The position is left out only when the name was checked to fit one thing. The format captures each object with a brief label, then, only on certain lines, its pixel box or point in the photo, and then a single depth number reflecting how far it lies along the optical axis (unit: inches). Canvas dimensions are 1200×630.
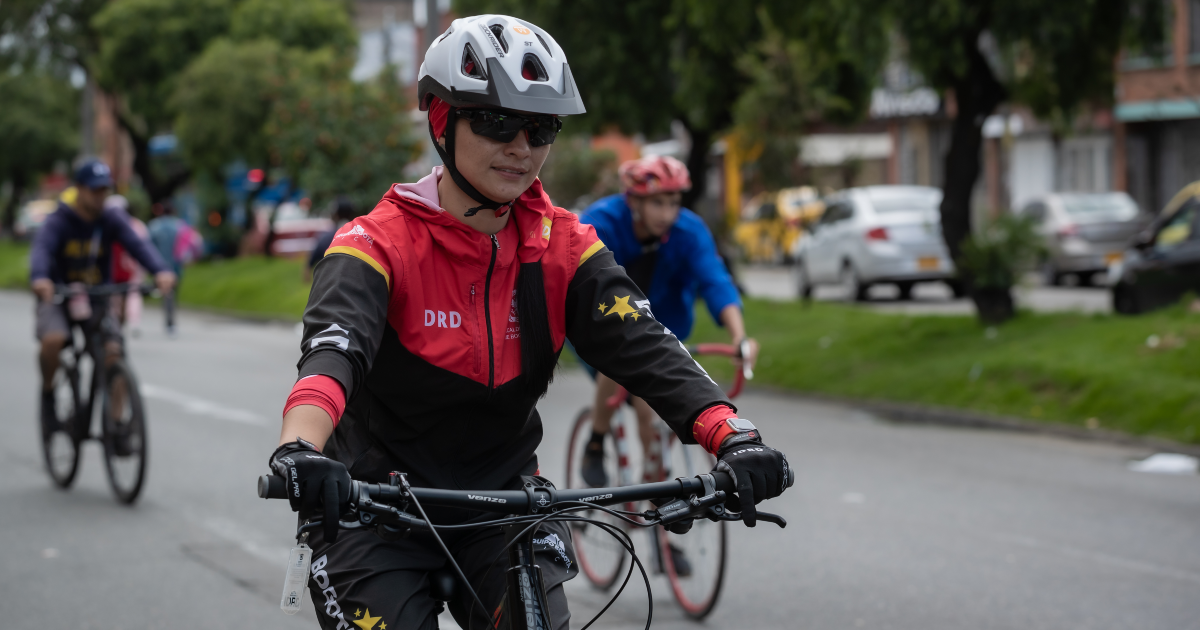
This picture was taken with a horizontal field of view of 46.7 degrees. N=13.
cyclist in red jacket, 106.8
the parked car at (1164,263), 539.5
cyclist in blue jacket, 229.9
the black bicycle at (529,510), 94.7
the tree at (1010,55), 499.8
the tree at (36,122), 2379.4
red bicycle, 226.7
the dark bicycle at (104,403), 320.5
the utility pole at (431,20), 555.2
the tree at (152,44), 1488.7
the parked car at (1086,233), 892.6
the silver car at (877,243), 813.9
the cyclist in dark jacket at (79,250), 326.3
